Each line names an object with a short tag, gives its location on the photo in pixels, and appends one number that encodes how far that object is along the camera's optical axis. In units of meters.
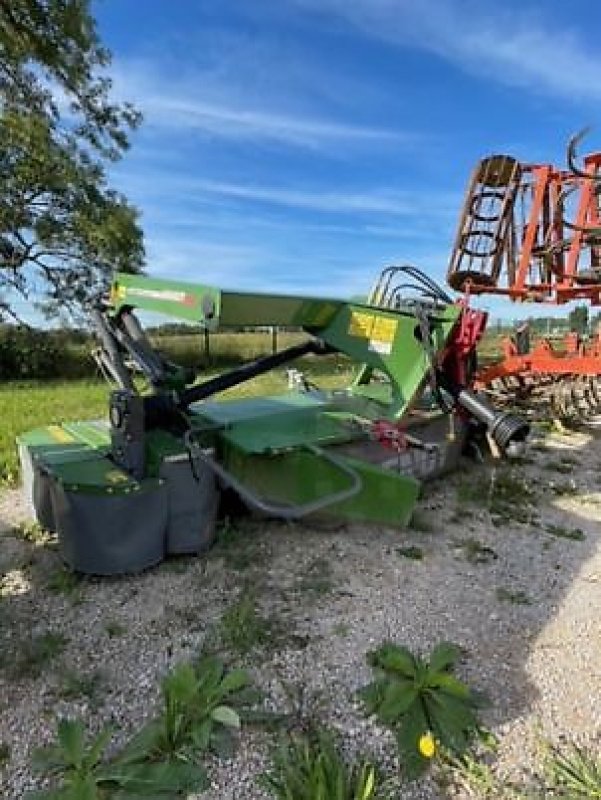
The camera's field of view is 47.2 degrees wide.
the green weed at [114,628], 2.90
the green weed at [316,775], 1.95
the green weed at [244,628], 2.80
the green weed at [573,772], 2.02
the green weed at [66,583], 3.22
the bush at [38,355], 17.66
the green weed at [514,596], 3.27
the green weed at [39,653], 2.65
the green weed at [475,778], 2.06
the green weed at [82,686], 2.49
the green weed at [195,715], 2.16
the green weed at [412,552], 3.71
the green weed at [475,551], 3.76
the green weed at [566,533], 4.14
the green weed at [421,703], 2.21
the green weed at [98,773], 1.94
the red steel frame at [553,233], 6.34
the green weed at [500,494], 4.54
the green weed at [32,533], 3.85
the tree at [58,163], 15.27
